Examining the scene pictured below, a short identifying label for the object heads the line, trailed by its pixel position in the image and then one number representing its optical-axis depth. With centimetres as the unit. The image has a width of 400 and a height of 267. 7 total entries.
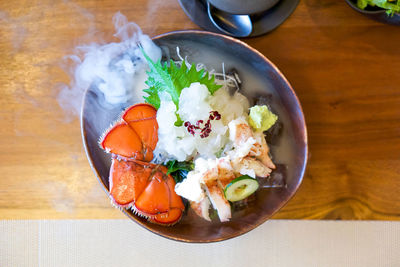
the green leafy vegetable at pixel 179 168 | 60
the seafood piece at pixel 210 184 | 57
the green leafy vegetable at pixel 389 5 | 59
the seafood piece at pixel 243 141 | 57
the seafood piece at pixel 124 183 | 58
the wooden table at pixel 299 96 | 64
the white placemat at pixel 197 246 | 65
